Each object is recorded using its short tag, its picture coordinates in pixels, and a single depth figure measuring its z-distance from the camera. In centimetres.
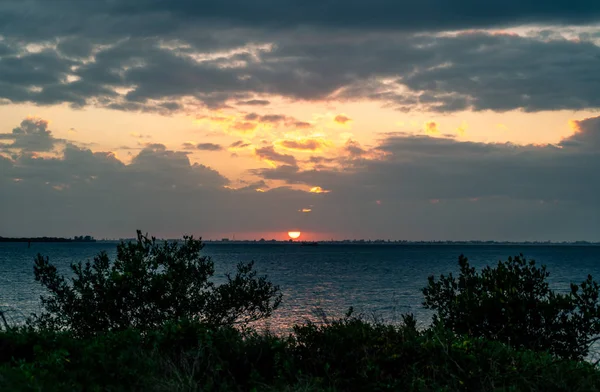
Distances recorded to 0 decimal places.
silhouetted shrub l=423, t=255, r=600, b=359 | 1461
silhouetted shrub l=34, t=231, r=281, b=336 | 1686
